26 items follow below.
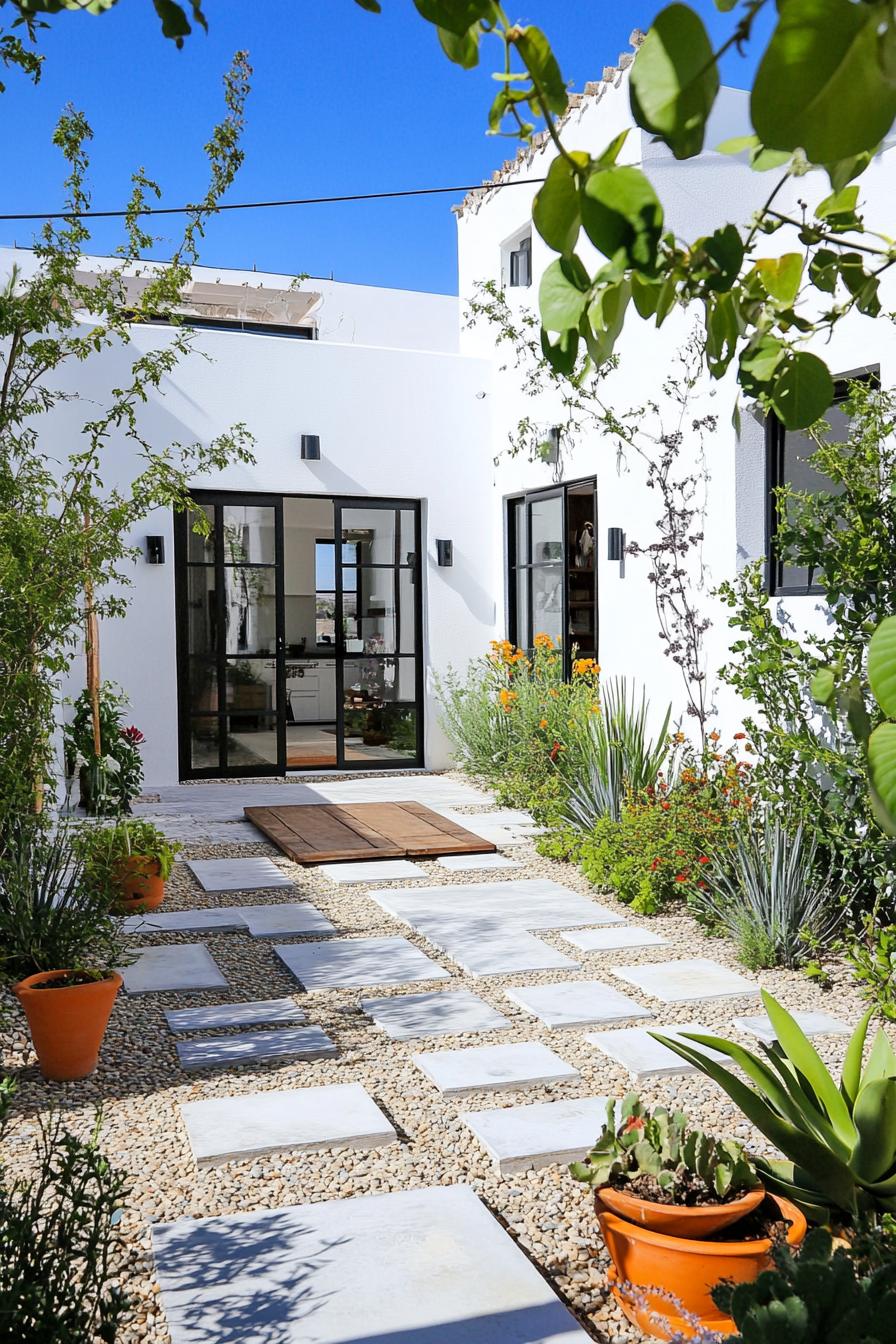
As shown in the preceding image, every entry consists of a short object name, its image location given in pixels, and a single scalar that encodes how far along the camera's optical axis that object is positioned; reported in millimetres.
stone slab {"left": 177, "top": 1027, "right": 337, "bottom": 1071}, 3758
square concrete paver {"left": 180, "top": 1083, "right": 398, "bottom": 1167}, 3086
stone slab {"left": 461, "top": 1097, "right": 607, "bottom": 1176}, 3029
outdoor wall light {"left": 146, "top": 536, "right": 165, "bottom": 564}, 9352
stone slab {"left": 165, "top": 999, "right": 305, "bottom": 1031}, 4102
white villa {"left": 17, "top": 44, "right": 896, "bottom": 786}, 9117
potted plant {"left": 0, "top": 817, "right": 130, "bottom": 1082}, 3525
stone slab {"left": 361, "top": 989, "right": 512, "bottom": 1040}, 4062
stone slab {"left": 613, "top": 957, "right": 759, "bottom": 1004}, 4406
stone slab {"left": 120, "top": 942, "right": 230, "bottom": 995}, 4477
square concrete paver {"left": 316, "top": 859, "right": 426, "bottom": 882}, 6340
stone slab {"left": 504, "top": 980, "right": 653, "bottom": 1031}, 4141
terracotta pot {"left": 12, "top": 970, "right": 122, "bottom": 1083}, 3502
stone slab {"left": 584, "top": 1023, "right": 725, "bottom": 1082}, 3662
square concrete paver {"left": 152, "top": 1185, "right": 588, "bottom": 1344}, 2252
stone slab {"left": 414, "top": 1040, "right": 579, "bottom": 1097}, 3549
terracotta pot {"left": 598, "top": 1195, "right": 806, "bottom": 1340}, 2285
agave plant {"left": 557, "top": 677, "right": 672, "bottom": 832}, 6812
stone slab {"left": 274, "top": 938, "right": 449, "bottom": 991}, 4602
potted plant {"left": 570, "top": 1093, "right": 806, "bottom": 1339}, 2291
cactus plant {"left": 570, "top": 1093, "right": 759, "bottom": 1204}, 2438
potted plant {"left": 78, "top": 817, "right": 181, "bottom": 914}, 5426
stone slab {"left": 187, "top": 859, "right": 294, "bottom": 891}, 6120
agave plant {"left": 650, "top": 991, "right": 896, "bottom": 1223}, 2400
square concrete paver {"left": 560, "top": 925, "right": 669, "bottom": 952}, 5078
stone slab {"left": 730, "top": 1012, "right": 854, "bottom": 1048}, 3979
